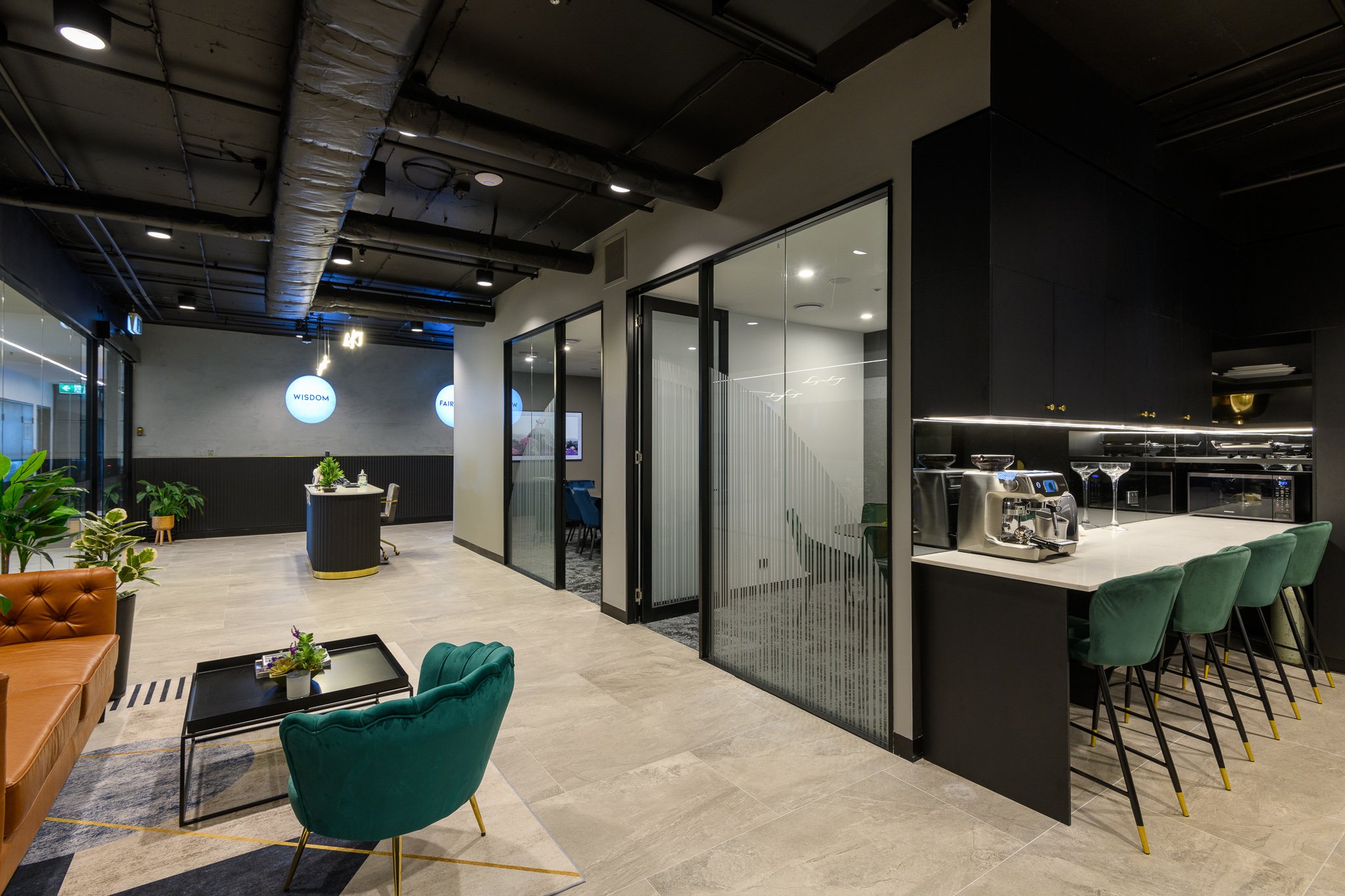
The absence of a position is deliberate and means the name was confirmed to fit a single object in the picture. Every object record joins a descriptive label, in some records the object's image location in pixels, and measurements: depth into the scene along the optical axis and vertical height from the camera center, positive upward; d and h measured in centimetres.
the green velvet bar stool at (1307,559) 359 -61
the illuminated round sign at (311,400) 1121 +97
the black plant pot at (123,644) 369 -114
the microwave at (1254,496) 430 -31
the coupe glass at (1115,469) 396 -10
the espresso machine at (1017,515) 290 -29
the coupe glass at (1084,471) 396 -11
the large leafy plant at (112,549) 362 -55
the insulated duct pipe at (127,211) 419 +176
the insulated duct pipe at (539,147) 310 +169
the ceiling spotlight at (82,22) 265 +184
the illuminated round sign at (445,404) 1262 +99
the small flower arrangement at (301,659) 272 -89
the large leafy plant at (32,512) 345 -33
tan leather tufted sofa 194 -95
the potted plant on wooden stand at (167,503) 961 -77
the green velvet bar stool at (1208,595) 278 -63
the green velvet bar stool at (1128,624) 242 -67
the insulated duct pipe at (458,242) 494 +178
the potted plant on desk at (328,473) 799 -24
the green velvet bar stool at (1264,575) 321 -62
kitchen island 248 -90
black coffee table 246 -104
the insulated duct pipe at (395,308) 714 +175
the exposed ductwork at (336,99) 228 +158
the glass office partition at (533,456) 677 -2
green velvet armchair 175 -87
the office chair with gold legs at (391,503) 899 -71
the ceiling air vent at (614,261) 534 +166
